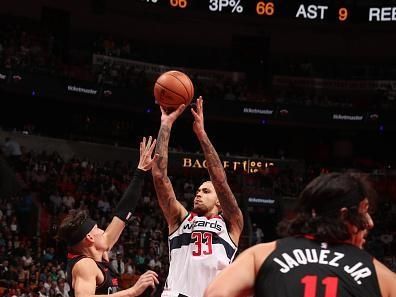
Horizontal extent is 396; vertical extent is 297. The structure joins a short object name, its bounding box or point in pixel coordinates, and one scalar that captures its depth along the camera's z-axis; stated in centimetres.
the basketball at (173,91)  634
